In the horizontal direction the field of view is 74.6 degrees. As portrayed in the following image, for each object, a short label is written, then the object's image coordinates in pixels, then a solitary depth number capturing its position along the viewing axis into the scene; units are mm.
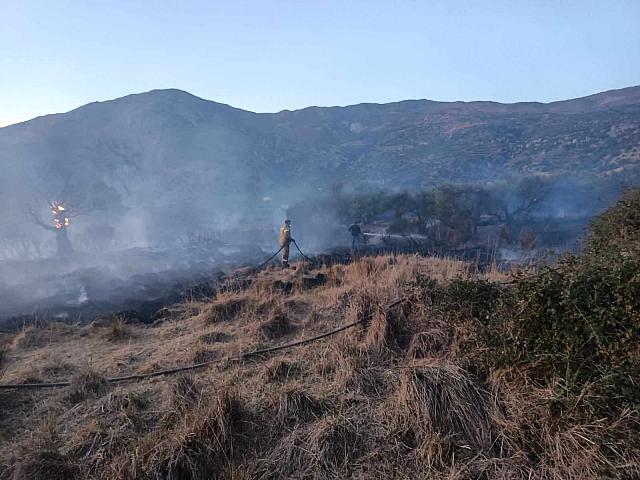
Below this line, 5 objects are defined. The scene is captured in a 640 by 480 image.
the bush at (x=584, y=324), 2895
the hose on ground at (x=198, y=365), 4668
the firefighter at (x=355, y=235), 18500
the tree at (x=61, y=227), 18734
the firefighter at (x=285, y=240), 12884
